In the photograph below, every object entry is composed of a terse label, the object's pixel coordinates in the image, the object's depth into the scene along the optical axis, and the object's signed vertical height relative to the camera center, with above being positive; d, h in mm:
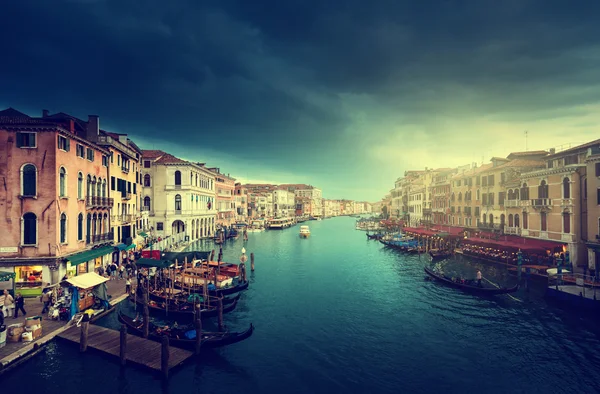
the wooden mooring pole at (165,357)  14859 -6826
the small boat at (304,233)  78125 -7255
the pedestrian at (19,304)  19409 -5803
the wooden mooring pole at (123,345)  15836 -6693
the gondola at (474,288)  27344 -7448
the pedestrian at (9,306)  19125 -5790
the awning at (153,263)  26930 -4868
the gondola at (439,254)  46812 -7566
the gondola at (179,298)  24136 -6944
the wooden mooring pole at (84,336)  16875 -6654
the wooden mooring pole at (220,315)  20328 -6897
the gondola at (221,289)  26641 -7075
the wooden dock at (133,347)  15969 -7335
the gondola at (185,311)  22469 -7294
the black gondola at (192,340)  17656 -7204
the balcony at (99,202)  27736 +138
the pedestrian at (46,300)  20609 -6118
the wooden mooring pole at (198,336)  17097 -6864
